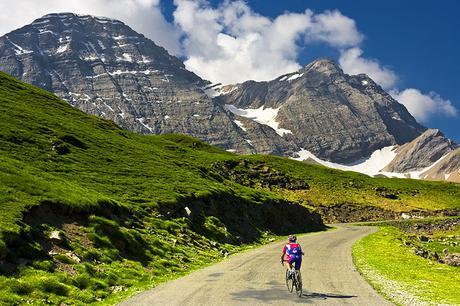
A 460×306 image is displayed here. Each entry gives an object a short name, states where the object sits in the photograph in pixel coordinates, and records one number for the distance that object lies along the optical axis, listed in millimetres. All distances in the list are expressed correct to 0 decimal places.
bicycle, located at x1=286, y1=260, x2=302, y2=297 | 24438
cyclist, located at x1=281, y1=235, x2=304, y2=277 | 25828
